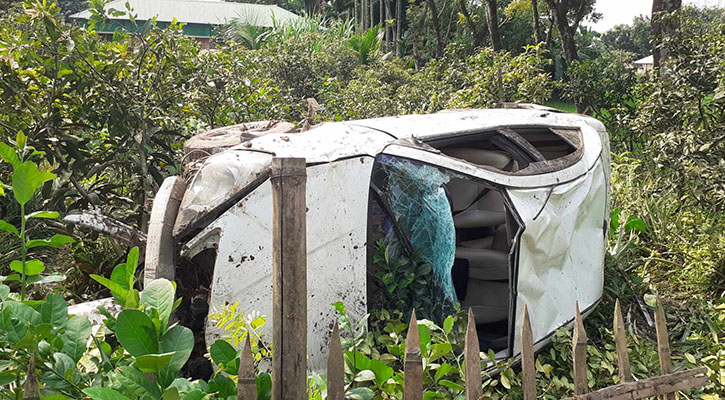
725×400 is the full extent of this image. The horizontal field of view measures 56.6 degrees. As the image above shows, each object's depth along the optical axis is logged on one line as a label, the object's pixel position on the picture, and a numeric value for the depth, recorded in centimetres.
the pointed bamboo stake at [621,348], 325
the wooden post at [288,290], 224
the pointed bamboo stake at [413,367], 245
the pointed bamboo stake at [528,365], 294
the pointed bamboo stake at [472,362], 266
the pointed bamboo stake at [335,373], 232
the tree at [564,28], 1367
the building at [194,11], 3872
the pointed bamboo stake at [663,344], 345
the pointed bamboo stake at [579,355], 310
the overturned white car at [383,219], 327
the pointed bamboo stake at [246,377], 209
